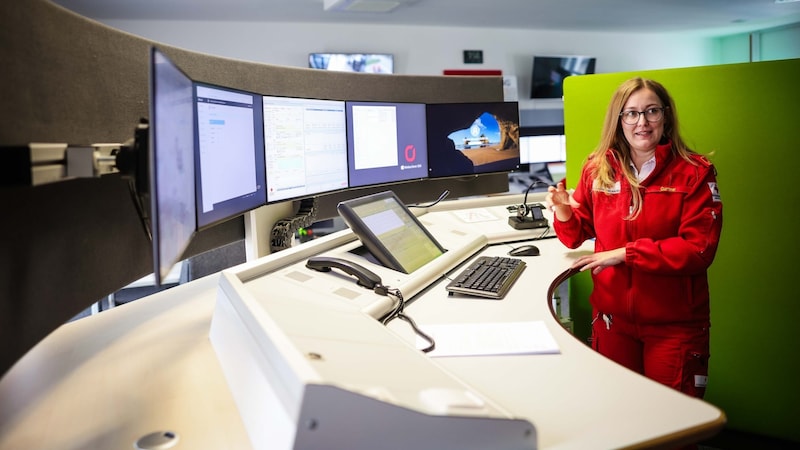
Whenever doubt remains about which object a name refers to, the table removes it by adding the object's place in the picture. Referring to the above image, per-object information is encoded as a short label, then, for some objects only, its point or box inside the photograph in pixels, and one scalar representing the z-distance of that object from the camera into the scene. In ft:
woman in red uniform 5.58
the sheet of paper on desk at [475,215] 7.77
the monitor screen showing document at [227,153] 4.33
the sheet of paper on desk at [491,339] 3.84
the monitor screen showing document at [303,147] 5.78
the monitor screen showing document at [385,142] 7.23
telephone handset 4.68
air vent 18.37
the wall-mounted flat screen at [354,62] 21.43
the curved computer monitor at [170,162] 2.72
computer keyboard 5.02
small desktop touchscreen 5.29
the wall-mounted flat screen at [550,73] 24.81
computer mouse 6.48
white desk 2.88
